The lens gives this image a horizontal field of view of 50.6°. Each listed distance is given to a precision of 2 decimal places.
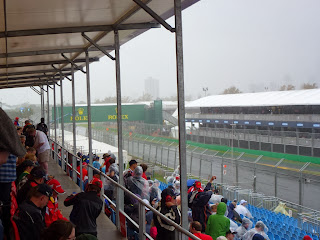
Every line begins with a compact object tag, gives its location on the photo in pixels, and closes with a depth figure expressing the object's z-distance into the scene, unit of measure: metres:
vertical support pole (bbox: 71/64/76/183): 5.92
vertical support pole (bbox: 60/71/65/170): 7.18
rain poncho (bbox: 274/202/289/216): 9.21
